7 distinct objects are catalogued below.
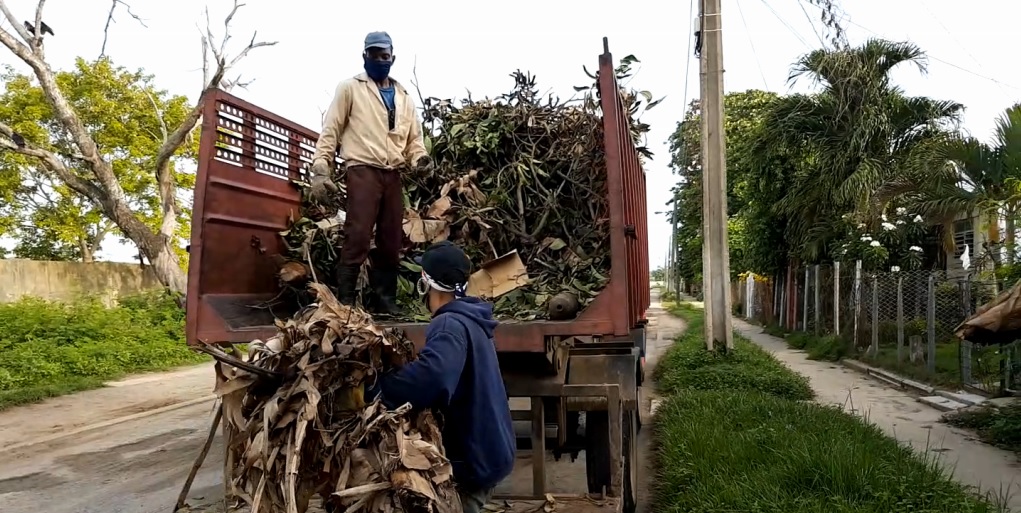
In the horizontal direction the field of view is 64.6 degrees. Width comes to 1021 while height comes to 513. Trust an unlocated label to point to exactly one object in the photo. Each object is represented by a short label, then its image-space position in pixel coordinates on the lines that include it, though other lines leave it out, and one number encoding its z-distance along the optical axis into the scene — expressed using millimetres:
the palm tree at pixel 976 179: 7836
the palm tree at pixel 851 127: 14156
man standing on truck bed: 4027
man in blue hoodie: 2580
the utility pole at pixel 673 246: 42062
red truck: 3510
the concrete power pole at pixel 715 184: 10930
